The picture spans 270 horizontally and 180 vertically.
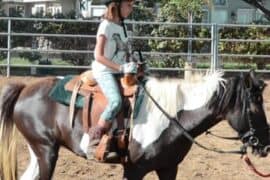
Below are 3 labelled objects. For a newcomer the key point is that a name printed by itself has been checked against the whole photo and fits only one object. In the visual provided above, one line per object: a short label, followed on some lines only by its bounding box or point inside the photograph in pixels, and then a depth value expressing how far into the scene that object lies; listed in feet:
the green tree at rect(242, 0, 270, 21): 72.71
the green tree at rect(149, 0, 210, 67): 53.98
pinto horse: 15.97
